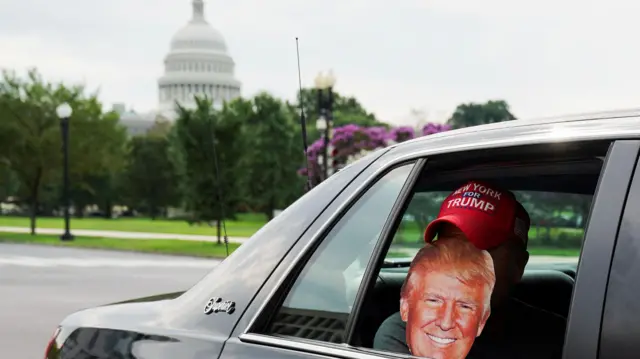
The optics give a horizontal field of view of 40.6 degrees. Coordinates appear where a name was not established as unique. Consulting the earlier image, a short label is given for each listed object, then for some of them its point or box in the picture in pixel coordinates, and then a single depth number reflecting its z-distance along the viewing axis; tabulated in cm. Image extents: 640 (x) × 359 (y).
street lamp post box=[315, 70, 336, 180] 1647
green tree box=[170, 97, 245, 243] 2794
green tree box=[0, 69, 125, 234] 3688
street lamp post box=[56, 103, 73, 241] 3011
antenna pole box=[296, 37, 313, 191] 270
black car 167
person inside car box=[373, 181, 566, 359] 216
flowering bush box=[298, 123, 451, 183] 3822
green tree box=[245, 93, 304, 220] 6334
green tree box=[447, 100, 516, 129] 4291
